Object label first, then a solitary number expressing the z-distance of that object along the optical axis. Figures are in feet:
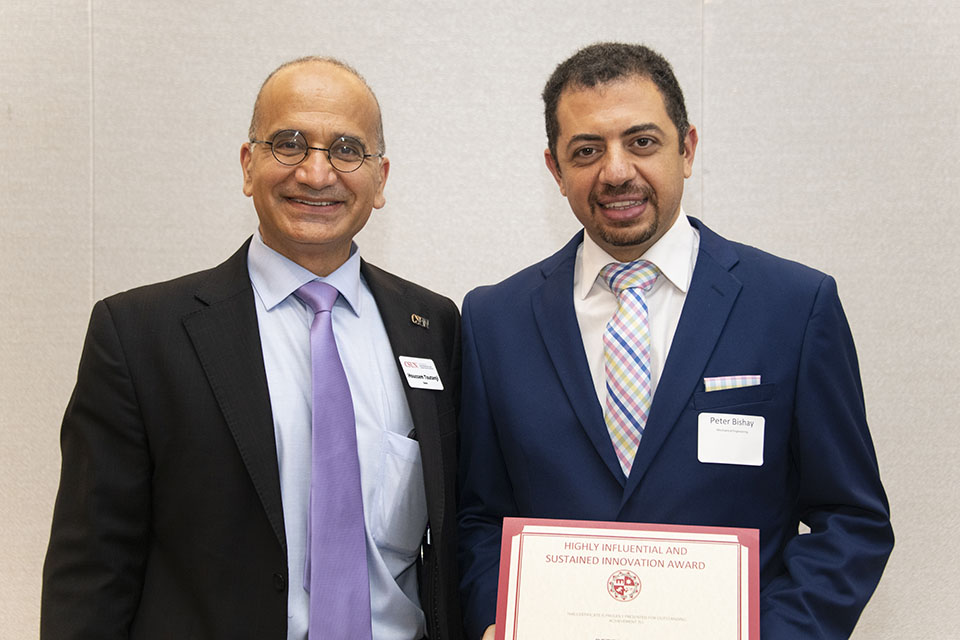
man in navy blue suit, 6.10
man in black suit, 5.99
